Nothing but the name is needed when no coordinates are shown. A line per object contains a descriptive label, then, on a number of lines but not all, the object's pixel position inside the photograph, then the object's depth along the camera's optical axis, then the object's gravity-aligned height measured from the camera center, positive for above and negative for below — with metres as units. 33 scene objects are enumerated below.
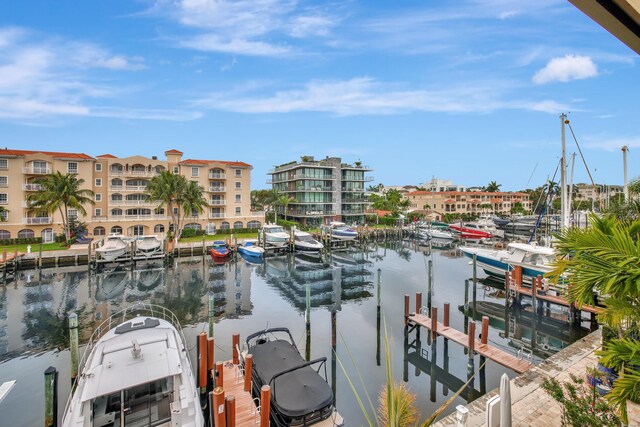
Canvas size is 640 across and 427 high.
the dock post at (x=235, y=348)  12.53 -5.35
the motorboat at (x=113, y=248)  33.72 -4.11
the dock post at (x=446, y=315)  16.66 -5.43
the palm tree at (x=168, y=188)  44.62 +2.80
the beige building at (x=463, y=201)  90.25 +2.01
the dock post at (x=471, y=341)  13.34 -5.43
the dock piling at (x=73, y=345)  11.92 -4.95
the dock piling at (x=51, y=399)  9.28 -5.54
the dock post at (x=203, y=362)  11.75 -5.55
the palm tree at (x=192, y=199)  45.38 +1.36
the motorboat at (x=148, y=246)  36.03 -4.09
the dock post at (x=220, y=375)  10.50 -5.30
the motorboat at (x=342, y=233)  49.59 -3.76
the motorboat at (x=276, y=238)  42.31 -3.82
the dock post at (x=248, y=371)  10.39 -5.19
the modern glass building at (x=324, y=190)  65.06 +3.73
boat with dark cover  8.89 -5.23
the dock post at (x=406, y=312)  17.06 -5.41
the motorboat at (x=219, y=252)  37.59 -5.00
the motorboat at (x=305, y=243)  41.31 -4.38
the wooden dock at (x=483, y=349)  12.21 -5.77
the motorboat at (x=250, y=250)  37.34 -4.83
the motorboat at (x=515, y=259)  23.38 -3.92
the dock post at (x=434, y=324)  15.28 -5.45
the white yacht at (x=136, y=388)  8.20 -4.88
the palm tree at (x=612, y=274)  3.44 -0.73
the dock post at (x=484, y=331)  13.68 -5.10
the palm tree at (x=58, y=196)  38.59 +1.53
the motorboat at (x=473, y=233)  56.56 -4.30
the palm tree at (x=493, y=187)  107.25 +6.93
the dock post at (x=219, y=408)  8.37 -5.13
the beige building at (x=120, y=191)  41.88 +2.65
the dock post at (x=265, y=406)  8.43 -5.08
